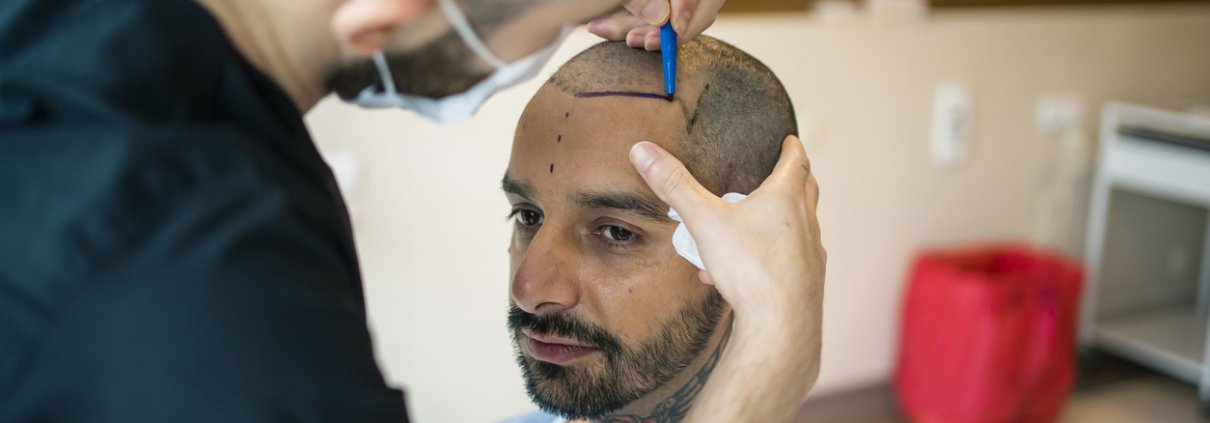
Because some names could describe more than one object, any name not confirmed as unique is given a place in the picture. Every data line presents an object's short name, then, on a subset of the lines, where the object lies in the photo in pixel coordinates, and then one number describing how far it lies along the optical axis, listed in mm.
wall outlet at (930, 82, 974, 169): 2496
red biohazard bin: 2465
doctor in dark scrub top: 490
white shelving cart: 2520
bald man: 853
